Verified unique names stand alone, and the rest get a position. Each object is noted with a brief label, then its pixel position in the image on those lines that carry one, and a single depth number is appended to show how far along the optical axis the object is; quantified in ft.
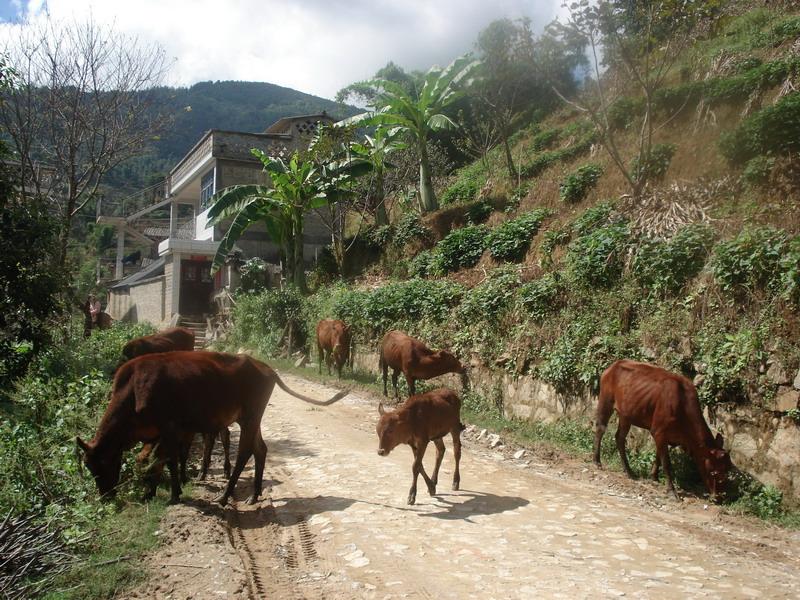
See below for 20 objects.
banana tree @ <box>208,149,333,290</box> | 81.00
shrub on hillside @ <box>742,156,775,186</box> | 44.06
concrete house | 93.71
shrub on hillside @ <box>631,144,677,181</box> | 54.13
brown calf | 25.04
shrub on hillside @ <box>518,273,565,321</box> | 42.78
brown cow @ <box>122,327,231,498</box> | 24.99
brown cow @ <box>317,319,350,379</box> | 56.44
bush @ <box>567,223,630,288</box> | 41.32
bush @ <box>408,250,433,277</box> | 70.38
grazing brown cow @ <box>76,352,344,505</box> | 23.56
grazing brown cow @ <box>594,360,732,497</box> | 26.73
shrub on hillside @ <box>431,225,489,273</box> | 64.54
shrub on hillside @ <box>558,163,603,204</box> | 61.59
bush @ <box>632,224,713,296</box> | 36.70
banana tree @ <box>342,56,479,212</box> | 81.66
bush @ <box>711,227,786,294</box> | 31.63
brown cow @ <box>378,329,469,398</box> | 43.37
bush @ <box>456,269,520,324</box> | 45.91
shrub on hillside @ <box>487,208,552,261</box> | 59.31
